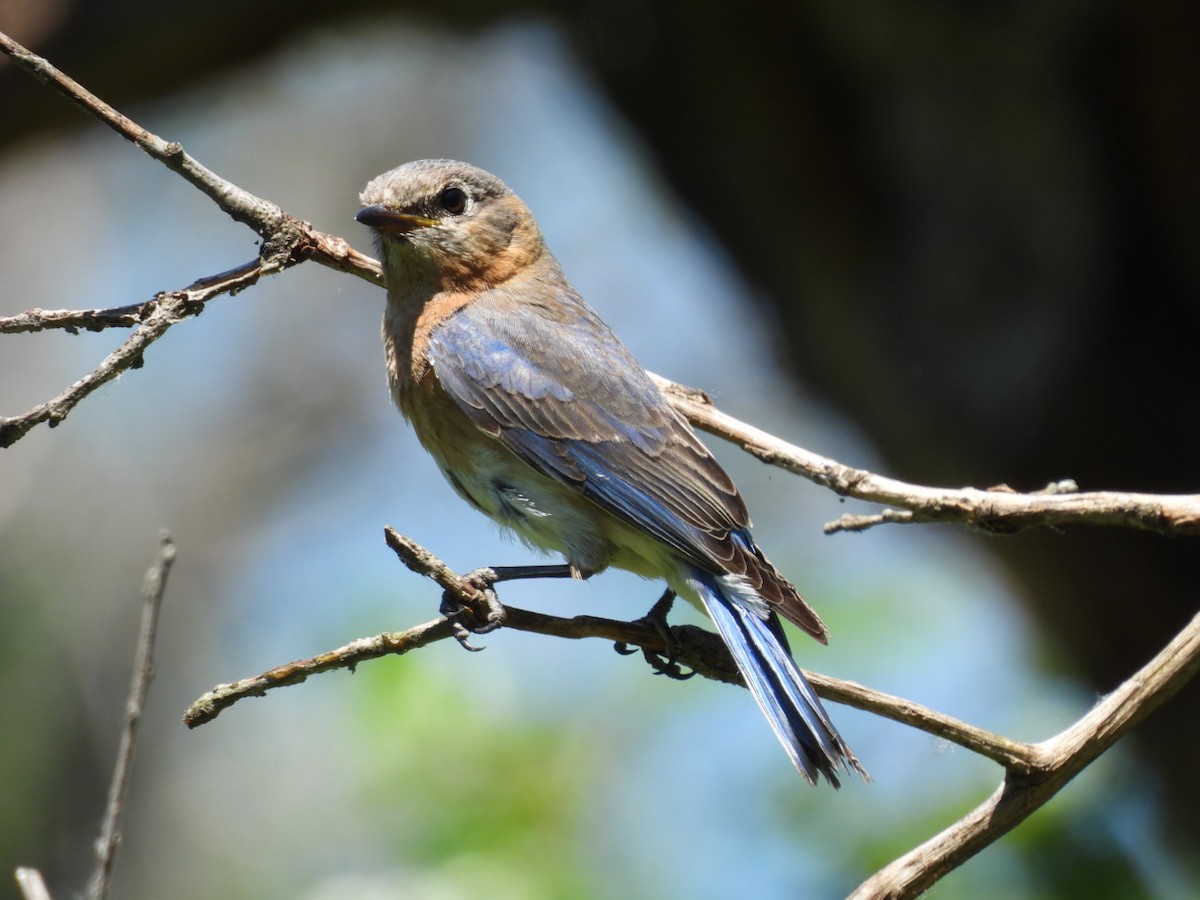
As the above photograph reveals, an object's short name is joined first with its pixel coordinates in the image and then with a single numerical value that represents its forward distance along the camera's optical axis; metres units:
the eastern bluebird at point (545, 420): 7.07
